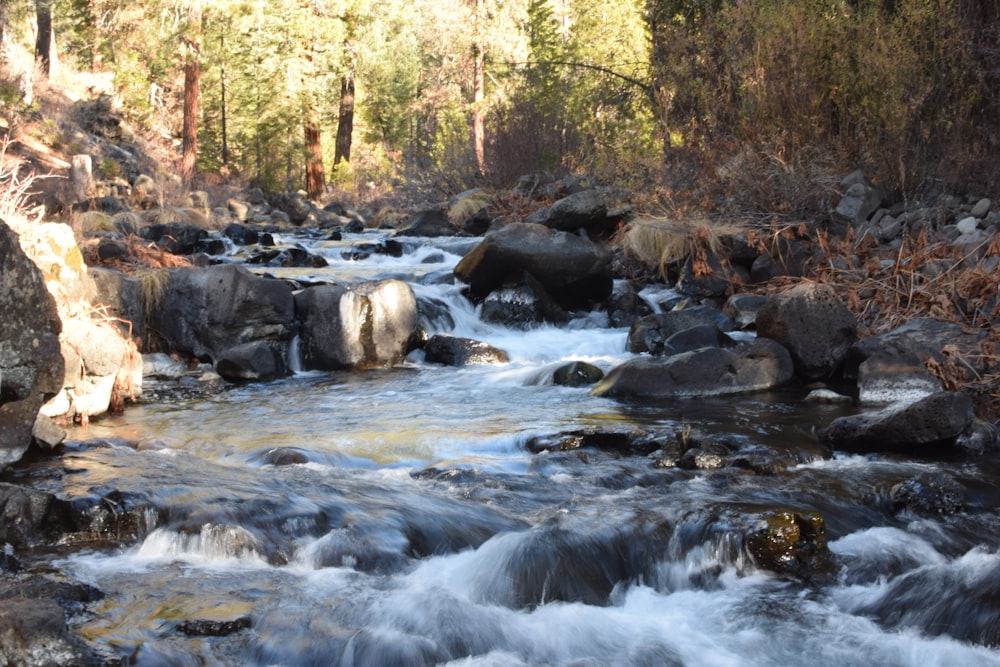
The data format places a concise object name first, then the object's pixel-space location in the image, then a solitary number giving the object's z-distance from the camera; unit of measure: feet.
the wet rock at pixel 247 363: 29.45
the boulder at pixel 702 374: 26.00
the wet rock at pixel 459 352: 31.67
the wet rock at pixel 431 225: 55.31
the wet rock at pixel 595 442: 20.40
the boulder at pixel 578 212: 43.70
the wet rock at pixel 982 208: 32.30
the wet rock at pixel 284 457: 19.75
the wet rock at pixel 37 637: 9.74
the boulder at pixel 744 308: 32.50
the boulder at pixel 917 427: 19.90
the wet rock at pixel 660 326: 31.22
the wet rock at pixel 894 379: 24.27
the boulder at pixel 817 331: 27.12
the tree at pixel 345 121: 96.32
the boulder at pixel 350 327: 31.27
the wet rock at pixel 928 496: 16.81
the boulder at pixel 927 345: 24.17
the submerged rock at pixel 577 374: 28.12
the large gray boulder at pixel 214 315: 30.40
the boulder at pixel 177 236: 45.19
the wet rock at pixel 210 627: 11.96
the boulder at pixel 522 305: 35.99
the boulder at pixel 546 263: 36.81
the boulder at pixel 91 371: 22.53
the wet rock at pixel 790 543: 14.58
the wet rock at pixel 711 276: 36.47
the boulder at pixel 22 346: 17.62
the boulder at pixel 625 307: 36.01
